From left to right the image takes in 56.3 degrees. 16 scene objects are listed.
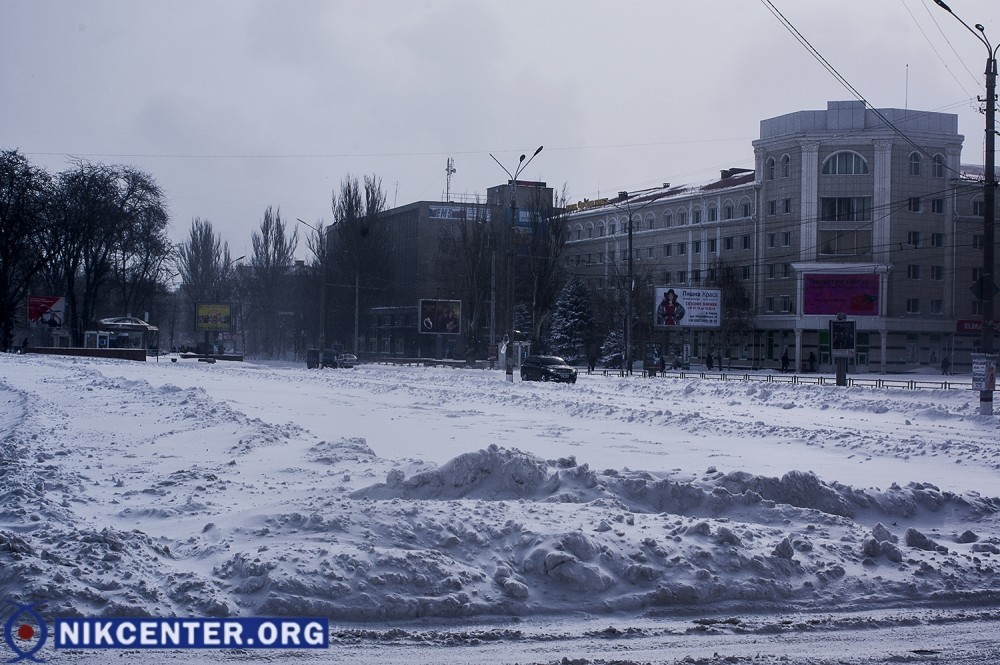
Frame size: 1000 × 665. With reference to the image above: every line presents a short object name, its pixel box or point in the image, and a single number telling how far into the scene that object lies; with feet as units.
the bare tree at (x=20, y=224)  212.64
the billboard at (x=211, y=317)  292.61
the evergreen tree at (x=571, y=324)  257.75
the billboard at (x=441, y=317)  241.96
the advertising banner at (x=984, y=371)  80.69
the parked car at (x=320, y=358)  206.80
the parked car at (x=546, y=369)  153.38
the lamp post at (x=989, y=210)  80.23
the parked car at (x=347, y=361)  224.53
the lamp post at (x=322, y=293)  257.14
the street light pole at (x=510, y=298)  155.63
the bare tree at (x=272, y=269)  319.68
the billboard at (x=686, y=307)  196.65
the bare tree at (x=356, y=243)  268.82
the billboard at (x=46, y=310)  217.56
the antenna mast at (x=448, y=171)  350.21
